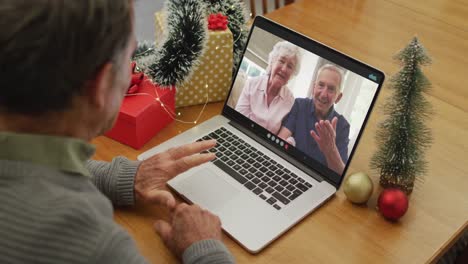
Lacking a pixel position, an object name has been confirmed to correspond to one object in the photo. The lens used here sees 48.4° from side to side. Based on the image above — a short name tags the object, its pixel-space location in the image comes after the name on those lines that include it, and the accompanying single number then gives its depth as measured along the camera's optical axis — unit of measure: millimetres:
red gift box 1140
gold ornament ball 1016
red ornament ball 976
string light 1186
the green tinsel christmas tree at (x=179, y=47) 1190
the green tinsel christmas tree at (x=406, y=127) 991
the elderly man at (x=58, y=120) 576
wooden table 947
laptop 993
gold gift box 1254
